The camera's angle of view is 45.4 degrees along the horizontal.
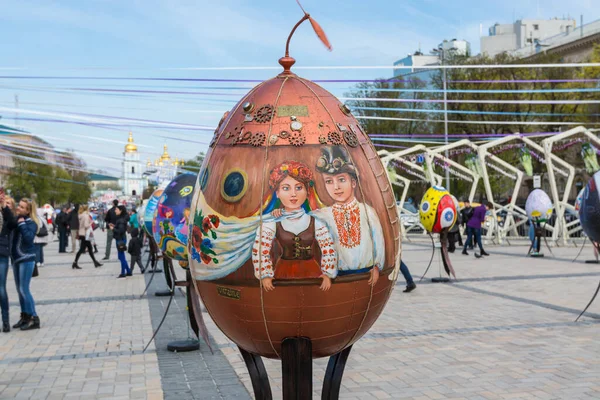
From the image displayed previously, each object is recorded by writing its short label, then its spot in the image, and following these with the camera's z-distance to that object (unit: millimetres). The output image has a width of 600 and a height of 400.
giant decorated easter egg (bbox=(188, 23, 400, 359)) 3439
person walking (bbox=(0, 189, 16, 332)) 9344
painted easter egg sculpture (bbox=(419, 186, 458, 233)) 13539
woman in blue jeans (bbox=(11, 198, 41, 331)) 9477
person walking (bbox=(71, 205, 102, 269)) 19527
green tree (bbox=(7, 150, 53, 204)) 59238
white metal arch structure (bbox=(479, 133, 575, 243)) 22812
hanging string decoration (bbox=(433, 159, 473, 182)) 28306
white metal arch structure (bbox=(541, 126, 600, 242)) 22609
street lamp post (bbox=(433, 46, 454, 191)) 41694
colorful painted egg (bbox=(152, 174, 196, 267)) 7621
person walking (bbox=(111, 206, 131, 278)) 16297
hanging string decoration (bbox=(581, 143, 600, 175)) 23797
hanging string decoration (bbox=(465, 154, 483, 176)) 26802
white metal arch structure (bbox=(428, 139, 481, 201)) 25812
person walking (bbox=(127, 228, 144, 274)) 16594
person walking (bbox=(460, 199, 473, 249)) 21383
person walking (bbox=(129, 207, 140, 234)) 18109
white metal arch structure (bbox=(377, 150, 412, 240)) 28112
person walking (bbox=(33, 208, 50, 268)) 16609
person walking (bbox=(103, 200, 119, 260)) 18219
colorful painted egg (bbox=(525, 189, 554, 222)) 19094
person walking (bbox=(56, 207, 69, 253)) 25828
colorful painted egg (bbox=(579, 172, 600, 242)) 8594
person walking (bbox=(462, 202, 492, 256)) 19656
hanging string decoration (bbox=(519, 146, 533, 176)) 24953
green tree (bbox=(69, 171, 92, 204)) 83394
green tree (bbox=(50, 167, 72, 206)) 71125
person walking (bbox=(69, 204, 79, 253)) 22531
